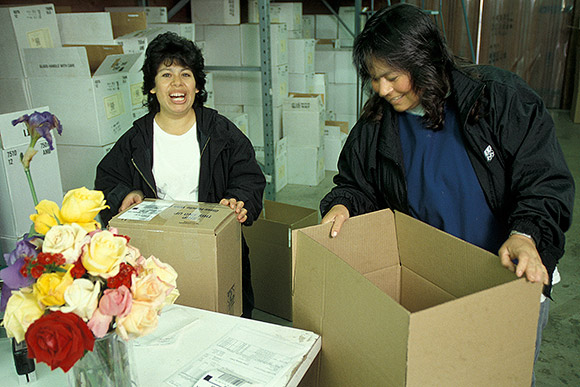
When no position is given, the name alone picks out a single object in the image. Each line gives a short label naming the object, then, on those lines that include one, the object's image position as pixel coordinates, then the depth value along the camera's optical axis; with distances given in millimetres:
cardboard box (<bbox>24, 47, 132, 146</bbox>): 2061
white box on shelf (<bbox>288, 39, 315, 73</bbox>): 4199
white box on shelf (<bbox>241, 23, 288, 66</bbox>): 3680
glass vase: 798
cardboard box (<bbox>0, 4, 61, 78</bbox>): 2068
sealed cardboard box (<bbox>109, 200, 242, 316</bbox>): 1233
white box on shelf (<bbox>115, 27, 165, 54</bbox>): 2525
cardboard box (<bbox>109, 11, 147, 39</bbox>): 2803
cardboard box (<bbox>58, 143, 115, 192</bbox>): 2160
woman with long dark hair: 1116
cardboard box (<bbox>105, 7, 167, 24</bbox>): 3295
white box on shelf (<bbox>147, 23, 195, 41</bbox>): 3066
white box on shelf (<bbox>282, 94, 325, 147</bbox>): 4016
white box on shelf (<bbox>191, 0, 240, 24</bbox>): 3760
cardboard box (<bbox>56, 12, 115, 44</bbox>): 2439
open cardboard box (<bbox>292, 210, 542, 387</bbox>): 753
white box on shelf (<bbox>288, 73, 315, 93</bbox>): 4336
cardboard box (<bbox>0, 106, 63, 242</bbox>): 1669
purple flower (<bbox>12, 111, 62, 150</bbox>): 954
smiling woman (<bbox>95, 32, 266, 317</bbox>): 1736
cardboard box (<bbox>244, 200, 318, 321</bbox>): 2287
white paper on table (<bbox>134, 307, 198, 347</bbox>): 1063
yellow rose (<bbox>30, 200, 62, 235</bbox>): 759
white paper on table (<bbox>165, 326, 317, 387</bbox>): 937
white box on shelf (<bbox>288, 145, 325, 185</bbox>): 4137
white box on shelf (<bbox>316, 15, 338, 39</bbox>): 5715
